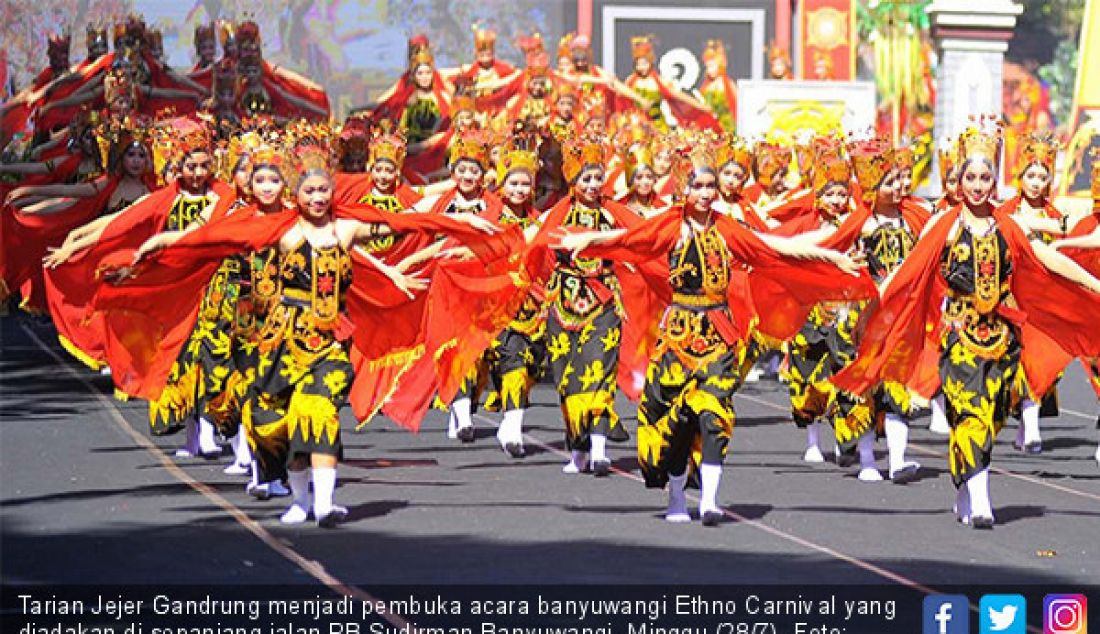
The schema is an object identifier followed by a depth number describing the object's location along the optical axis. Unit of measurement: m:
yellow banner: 40.53
